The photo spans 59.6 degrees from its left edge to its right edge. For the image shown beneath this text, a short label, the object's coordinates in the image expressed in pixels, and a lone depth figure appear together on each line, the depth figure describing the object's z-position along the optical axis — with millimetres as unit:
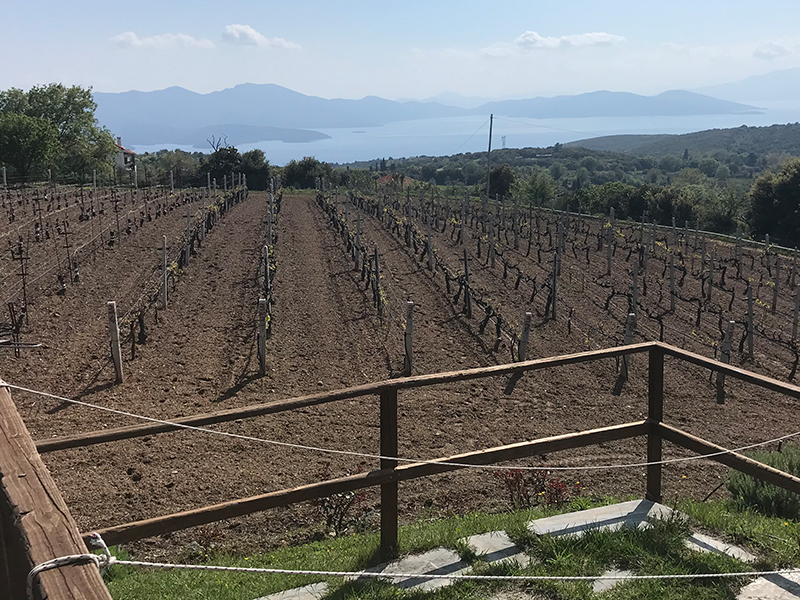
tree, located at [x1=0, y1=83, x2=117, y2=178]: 56625
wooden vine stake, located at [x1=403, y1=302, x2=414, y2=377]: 11609
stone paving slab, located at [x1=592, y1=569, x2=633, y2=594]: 3201
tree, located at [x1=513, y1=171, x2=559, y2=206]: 57988
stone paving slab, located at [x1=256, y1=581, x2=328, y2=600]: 3251
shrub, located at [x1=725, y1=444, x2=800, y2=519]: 4824
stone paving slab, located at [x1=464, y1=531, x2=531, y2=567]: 3535
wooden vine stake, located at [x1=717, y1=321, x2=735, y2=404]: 11203
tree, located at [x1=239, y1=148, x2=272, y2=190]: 58031
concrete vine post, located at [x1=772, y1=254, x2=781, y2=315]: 19536
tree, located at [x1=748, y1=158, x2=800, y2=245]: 40875
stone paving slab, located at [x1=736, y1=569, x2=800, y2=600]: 3061
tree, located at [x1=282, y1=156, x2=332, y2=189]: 65000
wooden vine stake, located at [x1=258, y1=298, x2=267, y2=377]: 11062
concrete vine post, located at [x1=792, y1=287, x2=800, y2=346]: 15961
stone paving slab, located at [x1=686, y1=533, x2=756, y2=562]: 3479
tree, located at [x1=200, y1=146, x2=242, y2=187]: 57375
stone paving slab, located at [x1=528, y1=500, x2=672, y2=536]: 3840
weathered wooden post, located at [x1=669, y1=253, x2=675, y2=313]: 17781
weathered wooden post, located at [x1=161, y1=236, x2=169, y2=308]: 14243
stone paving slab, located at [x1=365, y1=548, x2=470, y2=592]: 3295
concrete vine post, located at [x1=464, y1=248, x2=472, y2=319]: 15361
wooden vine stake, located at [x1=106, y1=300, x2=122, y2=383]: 10312
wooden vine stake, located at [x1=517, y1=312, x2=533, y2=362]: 12109
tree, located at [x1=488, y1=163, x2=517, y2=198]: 67500
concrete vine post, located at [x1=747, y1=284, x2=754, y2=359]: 14458
